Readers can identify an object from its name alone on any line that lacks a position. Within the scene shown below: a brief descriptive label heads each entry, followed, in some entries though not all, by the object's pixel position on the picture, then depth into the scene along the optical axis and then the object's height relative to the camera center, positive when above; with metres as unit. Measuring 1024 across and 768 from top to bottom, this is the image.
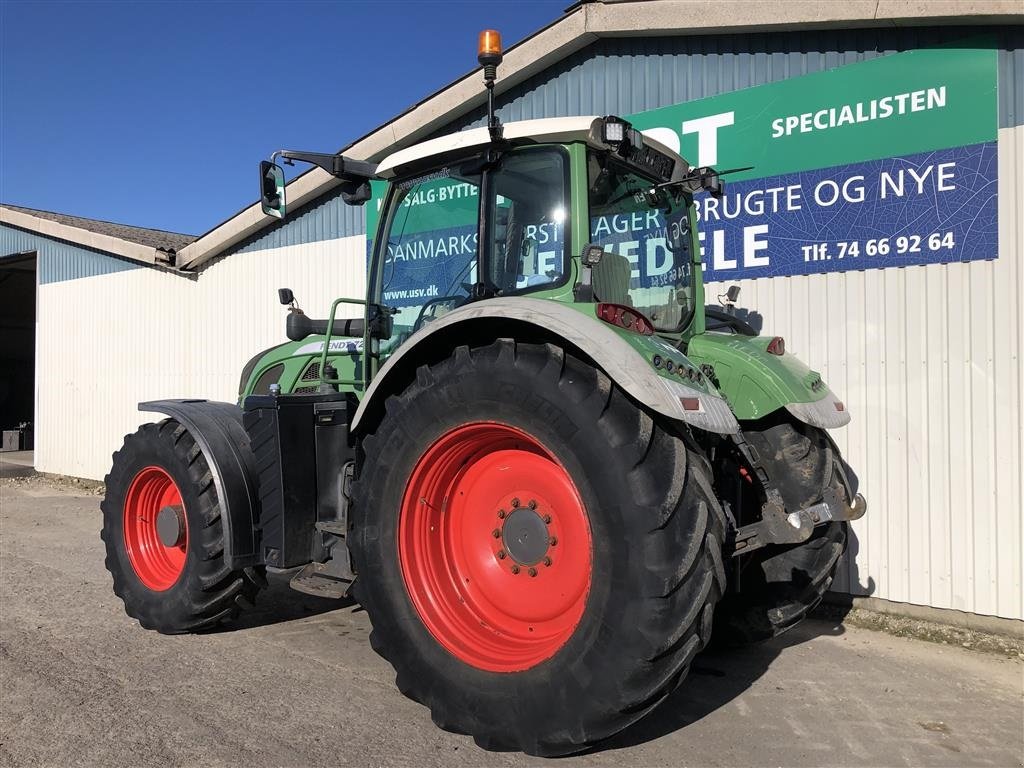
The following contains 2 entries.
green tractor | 2.72 -0.28
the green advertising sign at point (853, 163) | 4.90 +1.54
